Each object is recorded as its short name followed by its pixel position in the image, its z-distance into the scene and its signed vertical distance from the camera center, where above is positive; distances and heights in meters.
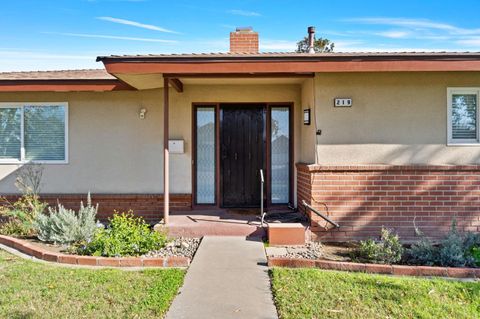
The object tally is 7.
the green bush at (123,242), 5.62 -1.32
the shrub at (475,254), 5.36 -1.52
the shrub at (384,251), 5.39 -1.43
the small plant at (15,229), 7.02 -1.36
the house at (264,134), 6.79 +0.49
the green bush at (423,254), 5.42 -1.48
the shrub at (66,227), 6.31 -1.20
